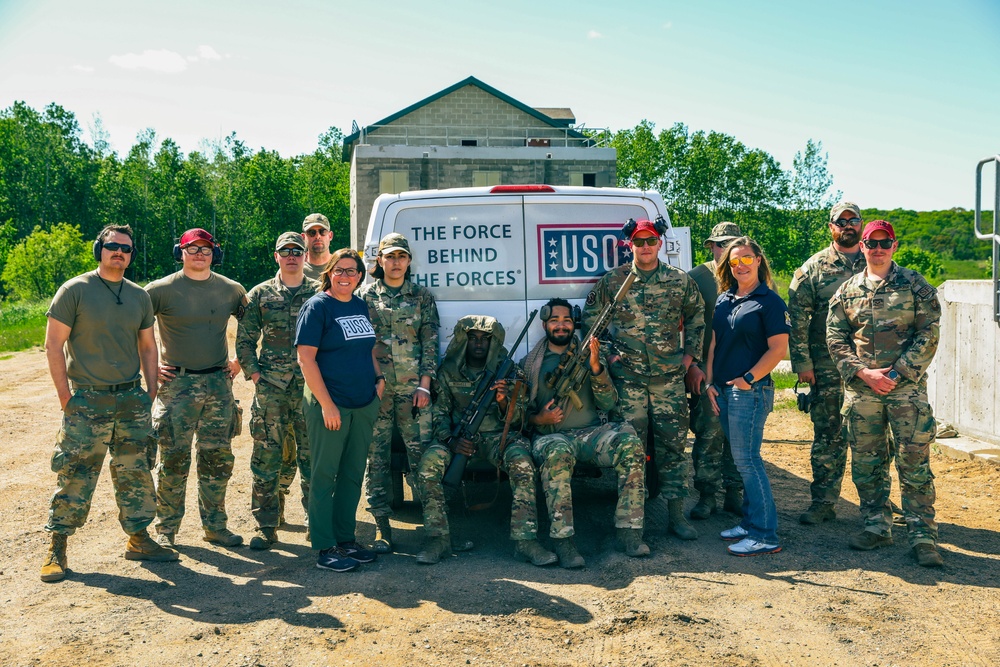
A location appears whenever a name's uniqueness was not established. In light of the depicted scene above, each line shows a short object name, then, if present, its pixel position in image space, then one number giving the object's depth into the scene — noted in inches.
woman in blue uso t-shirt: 187.5
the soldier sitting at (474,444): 195.6
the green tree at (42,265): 1422.2
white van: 215.5
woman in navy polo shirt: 199.8
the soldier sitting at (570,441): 193.0
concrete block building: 1354.6
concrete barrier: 321.7
